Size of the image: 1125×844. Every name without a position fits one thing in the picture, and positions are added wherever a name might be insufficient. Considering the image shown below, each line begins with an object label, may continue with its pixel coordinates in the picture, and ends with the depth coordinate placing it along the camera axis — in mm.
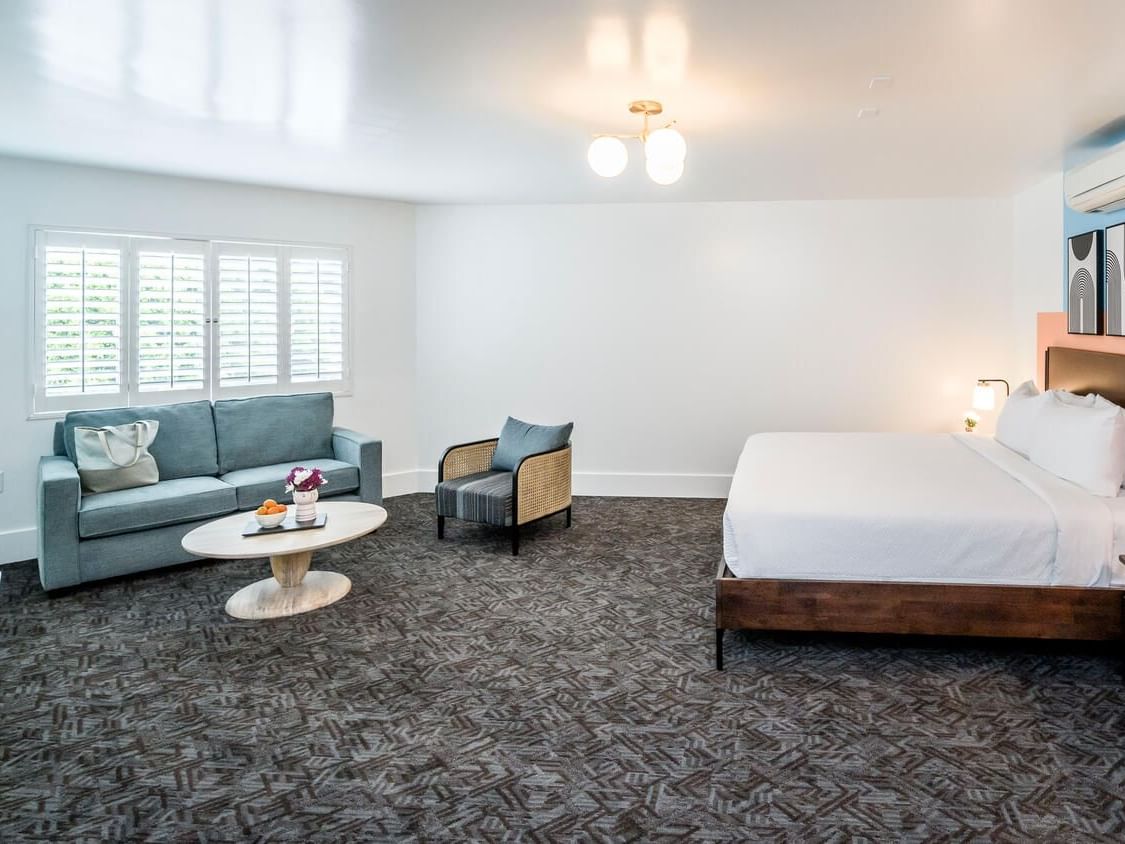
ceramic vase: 4191
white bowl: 4078
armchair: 5059
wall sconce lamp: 5836
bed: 3170
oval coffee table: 3836
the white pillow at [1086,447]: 3490
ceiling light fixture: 3400
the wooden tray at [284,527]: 4031
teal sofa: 4258
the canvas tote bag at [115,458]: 4586
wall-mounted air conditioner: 4047
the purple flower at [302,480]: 4207
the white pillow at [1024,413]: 4465
